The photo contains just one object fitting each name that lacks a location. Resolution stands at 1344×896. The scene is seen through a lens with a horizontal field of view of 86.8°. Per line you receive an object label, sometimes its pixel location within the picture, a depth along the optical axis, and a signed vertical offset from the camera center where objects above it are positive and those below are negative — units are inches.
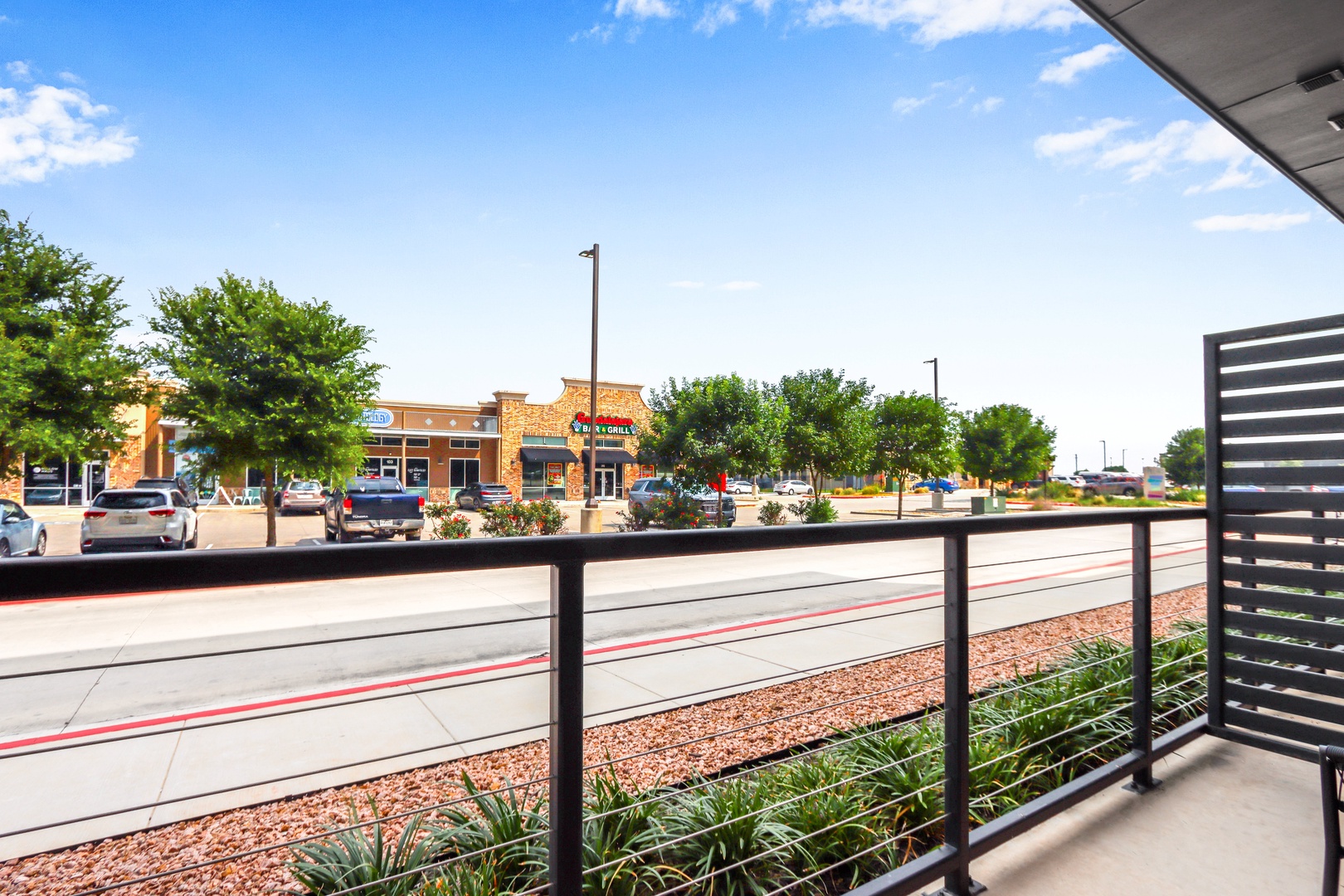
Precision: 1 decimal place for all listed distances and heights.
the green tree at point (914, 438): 1104.2 +41.9
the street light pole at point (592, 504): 832.3 -51.1
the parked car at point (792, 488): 2136.7 -69.8
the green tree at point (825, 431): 971.3 +47.7
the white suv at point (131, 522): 577.9 -47.8
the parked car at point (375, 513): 725.3 -50.4
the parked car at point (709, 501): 880.3 -45.7
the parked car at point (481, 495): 1353.3 -60.5
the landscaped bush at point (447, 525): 657.6 -56.7
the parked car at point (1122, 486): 1795.0 -53.1
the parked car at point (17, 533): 541.6 -55.2
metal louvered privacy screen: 136.0 -12.0
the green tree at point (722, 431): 841.5 +40.0
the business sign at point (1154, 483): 1550.2 -38.2
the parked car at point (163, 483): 789.2 -22.3
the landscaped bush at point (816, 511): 893.2 -59.3
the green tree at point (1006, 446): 1449.3 +40.4
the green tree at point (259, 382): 693.3 +82.2
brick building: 1690.5 +52.2
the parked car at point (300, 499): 1249.4 -60.9
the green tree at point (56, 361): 704.4 +105.0
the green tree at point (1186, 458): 2620.6 +29.2
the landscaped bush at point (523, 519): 695.1 -54.0
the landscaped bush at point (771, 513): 902.4 -62.2
